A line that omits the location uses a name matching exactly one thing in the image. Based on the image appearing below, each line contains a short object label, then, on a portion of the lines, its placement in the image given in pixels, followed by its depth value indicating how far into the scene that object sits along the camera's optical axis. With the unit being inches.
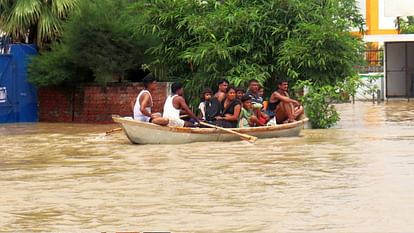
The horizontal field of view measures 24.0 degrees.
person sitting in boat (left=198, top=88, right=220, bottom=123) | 771.4
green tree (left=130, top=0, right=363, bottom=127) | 922.1
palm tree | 1043.3
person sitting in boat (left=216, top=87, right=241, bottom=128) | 762.8
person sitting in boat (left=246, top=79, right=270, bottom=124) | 785.2
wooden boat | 724.0
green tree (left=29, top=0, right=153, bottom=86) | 1002.7
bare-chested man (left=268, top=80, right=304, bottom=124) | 805.2
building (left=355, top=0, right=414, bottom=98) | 1558.8
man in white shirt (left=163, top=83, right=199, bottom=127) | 746.2
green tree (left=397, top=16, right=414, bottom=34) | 1820.1
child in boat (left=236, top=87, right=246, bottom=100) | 783.1
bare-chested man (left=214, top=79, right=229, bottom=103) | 779.4
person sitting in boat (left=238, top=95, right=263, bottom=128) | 773.3
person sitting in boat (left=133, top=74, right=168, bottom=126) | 743.1
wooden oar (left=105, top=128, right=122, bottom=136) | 808.3
